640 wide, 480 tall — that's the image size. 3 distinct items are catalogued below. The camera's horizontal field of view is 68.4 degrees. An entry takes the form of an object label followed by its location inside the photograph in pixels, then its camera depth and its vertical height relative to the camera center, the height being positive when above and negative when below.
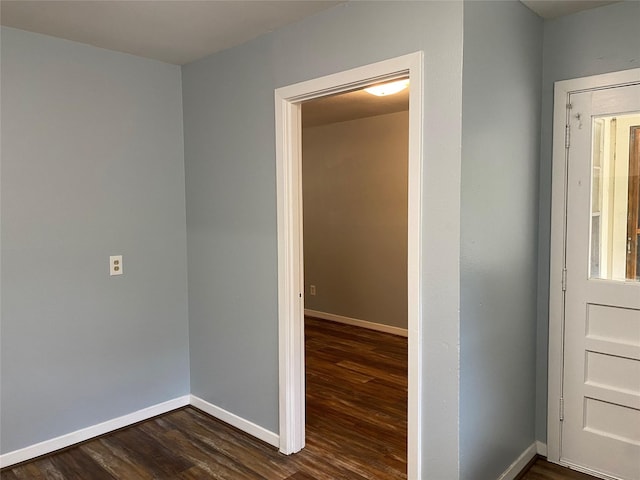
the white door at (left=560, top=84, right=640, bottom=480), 2.30 -0.37
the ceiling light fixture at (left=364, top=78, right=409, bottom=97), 3.52 +0.98
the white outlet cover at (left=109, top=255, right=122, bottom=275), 2.93 -0.30
